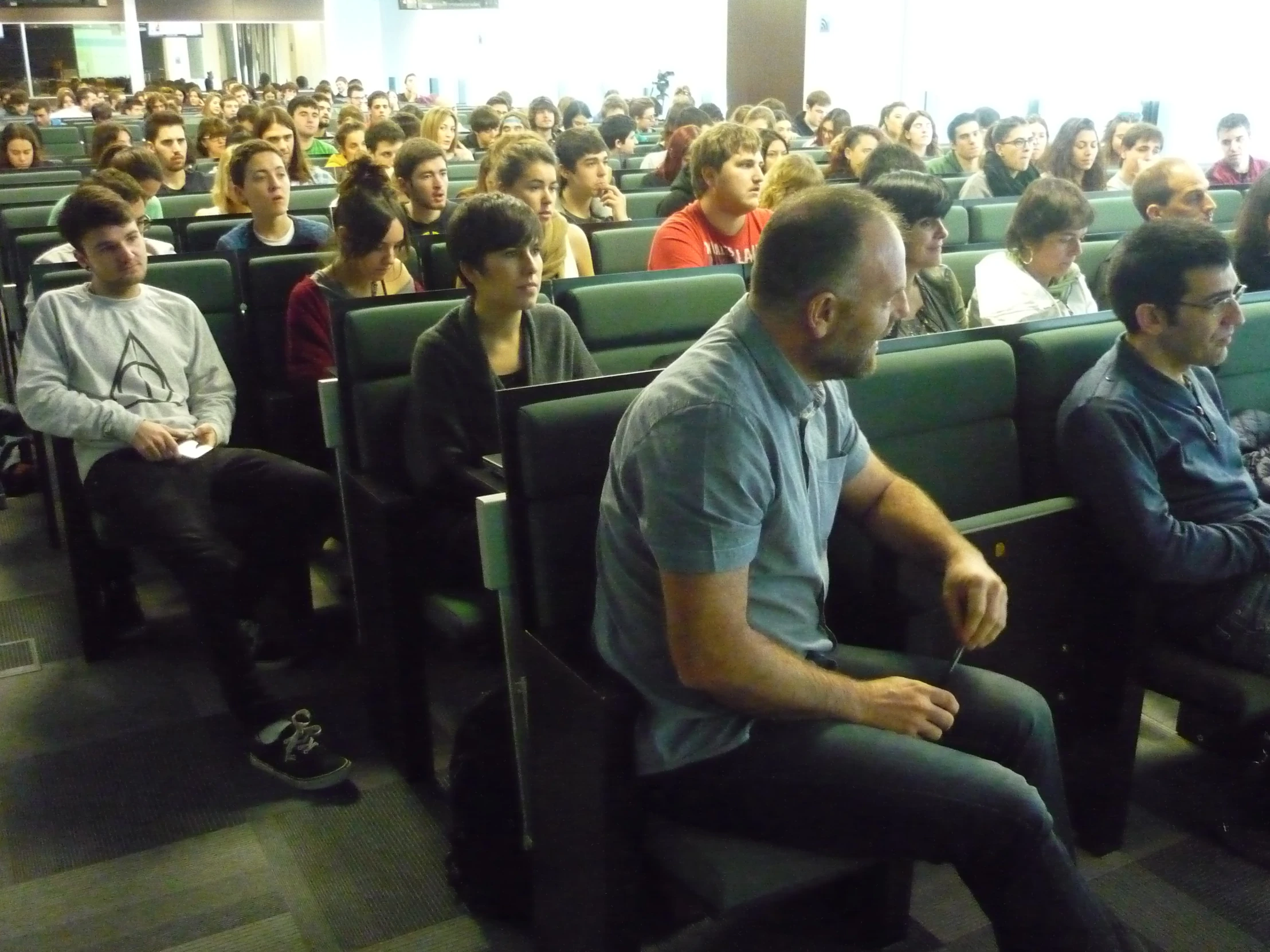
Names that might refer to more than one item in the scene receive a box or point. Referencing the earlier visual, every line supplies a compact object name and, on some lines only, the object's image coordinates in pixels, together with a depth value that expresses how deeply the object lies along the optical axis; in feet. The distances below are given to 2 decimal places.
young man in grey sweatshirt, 7.93
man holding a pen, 4.36
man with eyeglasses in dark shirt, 6.11
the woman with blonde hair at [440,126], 20.57
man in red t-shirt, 11.18
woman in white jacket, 9.50
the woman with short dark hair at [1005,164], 18.26
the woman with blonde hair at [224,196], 14.74
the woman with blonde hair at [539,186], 11.59
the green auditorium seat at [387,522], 7.29
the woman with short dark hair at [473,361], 7.32
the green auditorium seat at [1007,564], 5.92
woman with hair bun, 9.97
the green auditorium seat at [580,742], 4.60
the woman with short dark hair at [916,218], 8.63
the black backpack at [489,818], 6.14
